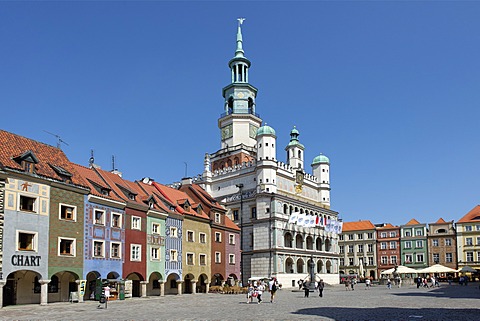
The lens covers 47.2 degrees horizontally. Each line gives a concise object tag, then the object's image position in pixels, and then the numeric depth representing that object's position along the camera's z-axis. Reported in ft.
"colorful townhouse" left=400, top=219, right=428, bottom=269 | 356.18
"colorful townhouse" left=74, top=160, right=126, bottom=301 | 135.44
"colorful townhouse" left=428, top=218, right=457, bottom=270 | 342.03
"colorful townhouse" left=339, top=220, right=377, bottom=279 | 374.43
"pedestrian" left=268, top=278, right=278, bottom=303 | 126.45
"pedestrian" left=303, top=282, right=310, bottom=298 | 148.46
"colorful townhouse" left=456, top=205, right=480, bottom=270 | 329.72
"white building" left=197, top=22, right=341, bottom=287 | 237.45
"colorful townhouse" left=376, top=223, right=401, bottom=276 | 367.86
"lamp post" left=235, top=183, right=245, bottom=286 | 238.76
